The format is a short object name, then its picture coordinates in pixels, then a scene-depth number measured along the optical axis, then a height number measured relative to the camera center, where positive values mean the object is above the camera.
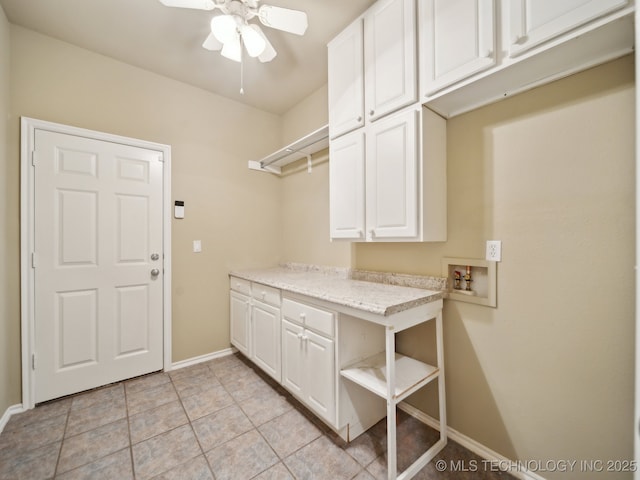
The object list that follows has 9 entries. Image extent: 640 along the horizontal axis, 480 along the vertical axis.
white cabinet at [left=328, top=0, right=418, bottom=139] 1.46 +1.09
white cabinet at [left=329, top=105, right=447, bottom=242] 1.46 +0.38
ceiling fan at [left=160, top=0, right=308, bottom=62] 1.46 +1.29
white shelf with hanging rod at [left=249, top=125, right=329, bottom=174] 2.27 +0.90
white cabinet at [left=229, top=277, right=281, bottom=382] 2.01 -0.72
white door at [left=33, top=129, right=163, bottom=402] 1.94 -0.17
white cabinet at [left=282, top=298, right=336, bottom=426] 1.52 -0.75
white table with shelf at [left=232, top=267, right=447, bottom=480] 1.28 -0.64
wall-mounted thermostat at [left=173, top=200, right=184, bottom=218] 2.48 +0.30
